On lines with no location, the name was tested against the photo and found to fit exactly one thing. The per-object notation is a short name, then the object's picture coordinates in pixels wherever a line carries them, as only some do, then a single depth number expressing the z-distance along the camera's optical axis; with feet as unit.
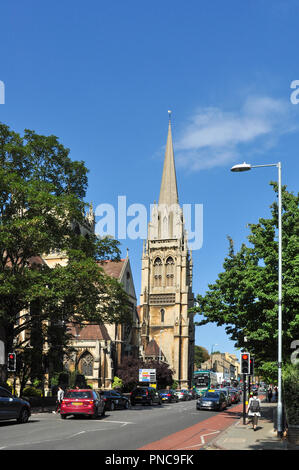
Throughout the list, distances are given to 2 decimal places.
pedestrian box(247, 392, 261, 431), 66.08
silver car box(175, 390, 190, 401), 193.53
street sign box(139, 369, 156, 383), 194.90
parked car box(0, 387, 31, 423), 65.36
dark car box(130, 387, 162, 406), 132.16
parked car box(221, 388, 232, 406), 137.84
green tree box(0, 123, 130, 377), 91.45
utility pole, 76.42
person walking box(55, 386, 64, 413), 98.15
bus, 235.63
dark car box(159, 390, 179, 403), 167.22
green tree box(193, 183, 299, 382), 75.46
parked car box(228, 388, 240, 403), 160.86
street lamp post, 55.72
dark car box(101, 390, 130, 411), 103.89
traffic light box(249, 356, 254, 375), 75.92
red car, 78.18
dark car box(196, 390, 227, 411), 117.23
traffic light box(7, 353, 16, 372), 82.15
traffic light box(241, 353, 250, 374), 73.77
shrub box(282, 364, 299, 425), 52.37
